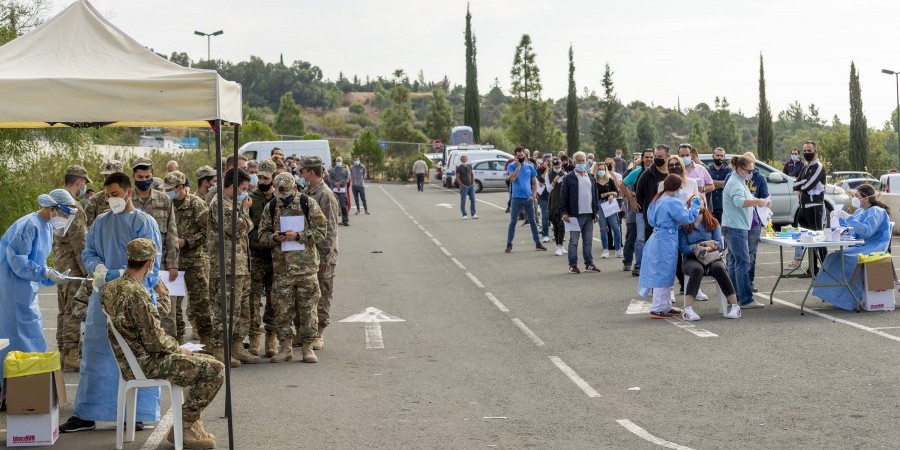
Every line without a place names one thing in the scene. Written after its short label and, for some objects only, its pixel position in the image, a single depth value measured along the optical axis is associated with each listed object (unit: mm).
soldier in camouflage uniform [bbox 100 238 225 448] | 7645
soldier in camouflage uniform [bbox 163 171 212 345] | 10945
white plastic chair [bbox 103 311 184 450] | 7711
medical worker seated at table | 13938
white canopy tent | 7762
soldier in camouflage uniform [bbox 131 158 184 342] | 9898
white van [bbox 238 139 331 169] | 43522
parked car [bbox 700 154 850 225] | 24891
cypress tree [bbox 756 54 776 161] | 76500
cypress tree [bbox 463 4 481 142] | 93688
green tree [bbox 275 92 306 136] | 104688
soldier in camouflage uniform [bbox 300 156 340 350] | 11859
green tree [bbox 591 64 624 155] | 95125
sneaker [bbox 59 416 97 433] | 8422
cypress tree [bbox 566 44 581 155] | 85312
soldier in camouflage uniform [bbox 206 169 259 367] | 10898
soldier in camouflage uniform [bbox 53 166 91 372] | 10773
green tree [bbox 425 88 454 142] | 105500
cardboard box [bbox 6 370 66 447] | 7867
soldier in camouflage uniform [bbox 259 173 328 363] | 11172
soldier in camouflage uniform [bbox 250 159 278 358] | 11602
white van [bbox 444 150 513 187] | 52897
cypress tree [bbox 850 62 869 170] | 73062
